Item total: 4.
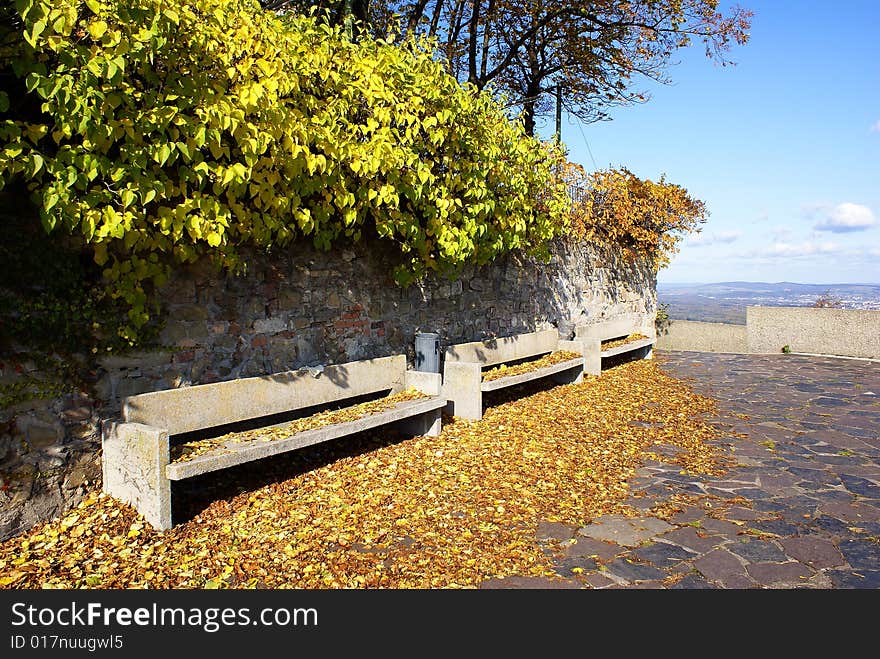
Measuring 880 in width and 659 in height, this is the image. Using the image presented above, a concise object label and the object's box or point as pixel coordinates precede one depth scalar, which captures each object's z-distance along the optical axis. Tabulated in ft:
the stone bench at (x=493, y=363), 22.11
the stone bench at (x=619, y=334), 34.60
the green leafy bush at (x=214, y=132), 10.80
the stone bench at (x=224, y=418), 12.69
